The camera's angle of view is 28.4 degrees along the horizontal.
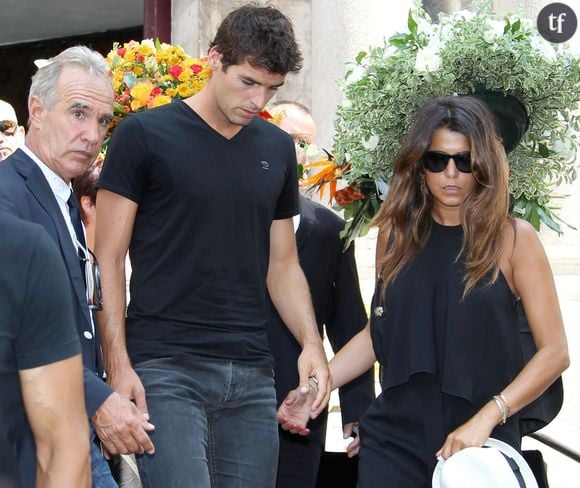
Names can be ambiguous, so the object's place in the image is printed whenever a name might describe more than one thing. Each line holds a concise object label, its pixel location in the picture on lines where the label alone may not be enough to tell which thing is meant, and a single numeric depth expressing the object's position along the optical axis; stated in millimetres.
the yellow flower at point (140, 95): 4426
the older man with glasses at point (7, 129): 5746
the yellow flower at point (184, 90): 4539
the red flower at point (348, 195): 4457
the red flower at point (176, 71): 4594
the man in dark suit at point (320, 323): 4355
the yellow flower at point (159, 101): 4406
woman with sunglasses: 3473
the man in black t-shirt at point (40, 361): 2180
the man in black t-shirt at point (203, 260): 3389
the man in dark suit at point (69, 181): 2982
